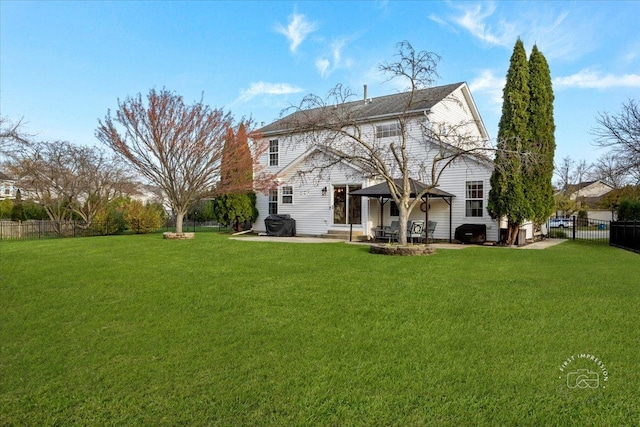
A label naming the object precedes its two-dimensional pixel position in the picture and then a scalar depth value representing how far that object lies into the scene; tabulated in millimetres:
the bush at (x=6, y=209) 29906
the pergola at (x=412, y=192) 14719
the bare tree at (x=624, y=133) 14234
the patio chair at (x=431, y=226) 15953
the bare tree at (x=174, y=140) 16469
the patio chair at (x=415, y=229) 14388
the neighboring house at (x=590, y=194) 44969
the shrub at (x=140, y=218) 23734
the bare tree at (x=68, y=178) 22516
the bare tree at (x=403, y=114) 11242
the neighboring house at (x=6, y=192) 44103
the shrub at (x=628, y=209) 17891
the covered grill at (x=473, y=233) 15469
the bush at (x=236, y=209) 21234
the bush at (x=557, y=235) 19895
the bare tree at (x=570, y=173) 45719
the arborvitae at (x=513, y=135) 14562
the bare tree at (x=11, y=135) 11281
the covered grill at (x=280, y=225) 19266
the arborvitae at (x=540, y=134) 14922
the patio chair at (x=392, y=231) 14985
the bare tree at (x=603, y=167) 36344
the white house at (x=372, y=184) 16344
